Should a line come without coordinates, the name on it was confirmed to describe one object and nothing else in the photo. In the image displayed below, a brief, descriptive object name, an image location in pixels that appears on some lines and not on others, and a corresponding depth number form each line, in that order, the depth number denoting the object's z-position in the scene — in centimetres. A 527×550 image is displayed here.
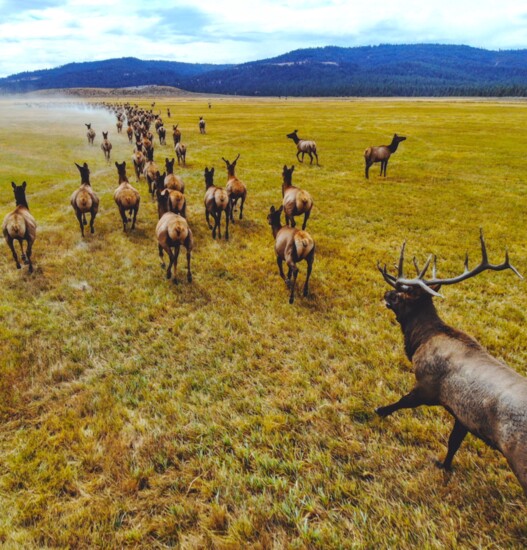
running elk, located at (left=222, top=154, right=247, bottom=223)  1410
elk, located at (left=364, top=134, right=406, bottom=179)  2145
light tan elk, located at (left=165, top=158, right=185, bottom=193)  1484
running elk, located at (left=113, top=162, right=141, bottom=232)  1265
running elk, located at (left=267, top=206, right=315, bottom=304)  831
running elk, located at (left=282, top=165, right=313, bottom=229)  1271
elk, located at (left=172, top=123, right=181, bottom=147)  3202
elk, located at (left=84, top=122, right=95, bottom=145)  3528
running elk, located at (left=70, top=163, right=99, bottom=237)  1229
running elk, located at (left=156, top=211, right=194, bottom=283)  906
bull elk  337
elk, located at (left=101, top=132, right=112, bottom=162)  2805
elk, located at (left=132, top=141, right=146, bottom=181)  2169
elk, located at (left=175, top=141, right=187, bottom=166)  2577
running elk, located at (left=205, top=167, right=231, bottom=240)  1209
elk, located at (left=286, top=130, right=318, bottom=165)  2655
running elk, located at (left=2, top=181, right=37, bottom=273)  945
